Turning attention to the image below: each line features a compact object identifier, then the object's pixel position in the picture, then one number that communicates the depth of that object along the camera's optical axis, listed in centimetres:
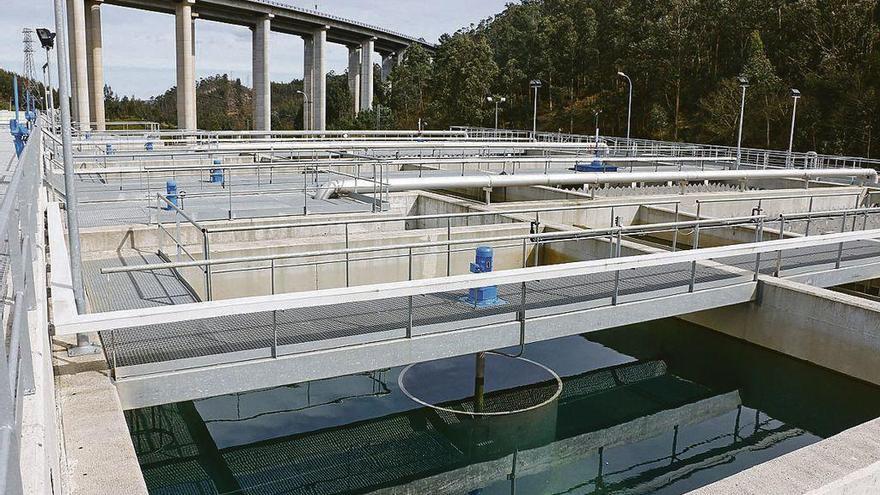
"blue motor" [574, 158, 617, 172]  2520
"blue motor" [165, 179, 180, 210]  1630
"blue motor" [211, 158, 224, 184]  2075
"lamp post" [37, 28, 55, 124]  1622
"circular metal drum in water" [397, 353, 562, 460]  1105
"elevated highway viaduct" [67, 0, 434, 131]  5494
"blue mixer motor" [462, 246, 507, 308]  1013
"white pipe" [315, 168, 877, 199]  1881
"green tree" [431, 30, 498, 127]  7256
